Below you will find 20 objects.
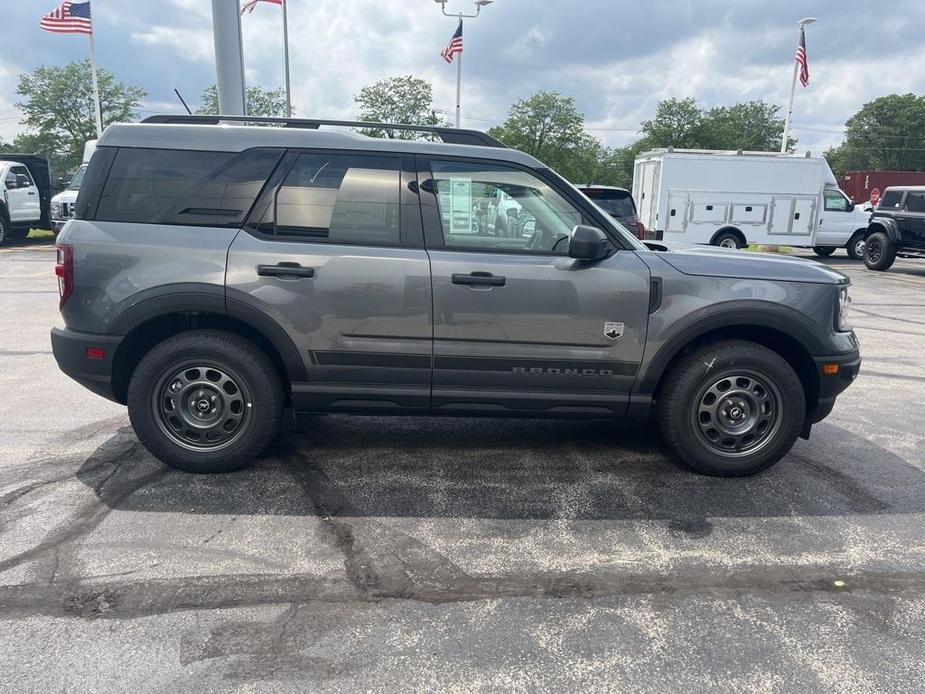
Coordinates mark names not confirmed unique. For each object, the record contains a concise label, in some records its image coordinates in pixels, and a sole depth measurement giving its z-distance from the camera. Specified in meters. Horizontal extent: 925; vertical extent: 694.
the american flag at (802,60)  25.05
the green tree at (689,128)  58.00
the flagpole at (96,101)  29.13
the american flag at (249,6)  17.55
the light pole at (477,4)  25.26
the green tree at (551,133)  45.16
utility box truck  17.73
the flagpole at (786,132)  26.53
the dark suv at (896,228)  16.34
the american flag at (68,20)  21.36
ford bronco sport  3.77
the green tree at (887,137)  80.69
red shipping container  39.94
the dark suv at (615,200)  11.95
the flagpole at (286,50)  26.25
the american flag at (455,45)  25.45
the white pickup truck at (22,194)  17.83
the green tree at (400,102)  39.50
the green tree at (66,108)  45.09
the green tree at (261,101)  41.09
